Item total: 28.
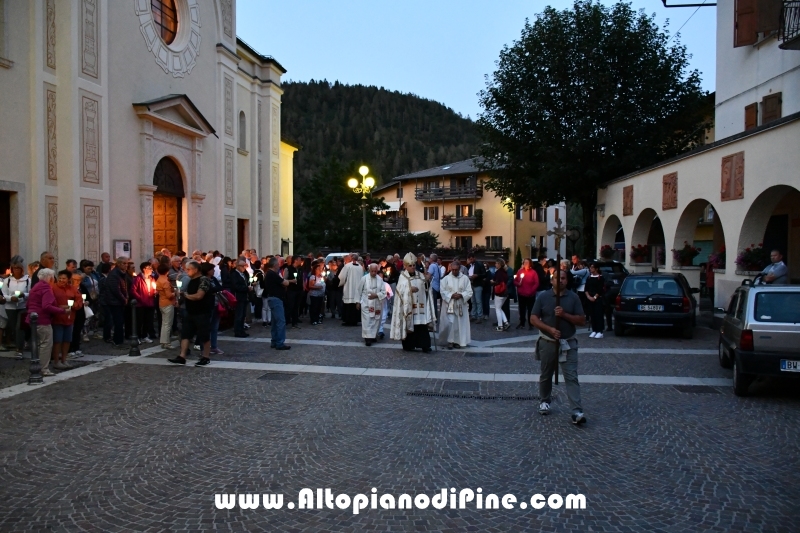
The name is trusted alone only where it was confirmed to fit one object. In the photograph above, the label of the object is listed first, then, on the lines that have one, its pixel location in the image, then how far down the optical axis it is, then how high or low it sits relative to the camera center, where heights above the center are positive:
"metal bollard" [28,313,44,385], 8.95 -1.63
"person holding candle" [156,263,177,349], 12.11 -0.93
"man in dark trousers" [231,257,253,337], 13.75 -0.87
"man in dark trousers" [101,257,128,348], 12.14 -0.87
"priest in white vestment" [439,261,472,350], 12.61 -1.24
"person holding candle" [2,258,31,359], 11.05 -0.72
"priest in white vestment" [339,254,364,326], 16.42 -0.96
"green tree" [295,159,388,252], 48.97 +3.16
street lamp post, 22.70 +2.77
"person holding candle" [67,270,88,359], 11.17 -1.46
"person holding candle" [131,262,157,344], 12.59 -0.98
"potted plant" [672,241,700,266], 19.45 -0.02
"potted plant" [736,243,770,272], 14.82 -0.11
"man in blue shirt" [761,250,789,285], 12.28 -0.35
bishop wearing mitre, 12.21 -1.18
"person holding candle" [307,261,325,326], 16.72 -1.10
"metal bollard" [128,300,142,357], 11.36 -1.75
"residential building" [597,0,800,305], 14.63 +2.42
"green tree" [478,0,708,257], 26.88 +7.07
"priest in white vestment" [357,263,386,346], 13.19 -1.17
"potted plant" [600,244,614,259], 25.92 +0.06
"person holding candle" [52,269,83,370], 9.82 -1.08
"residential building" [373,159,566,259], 55.88 +3.79
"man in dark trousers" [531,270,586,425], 7.20 -1.02
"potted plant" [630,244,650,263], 23.47 +0.06
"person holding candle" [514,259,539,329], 15.60 -0.80
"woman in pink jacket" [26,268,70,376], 9.35 -0.87
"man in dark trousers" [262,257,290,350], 12.21 -0.96
